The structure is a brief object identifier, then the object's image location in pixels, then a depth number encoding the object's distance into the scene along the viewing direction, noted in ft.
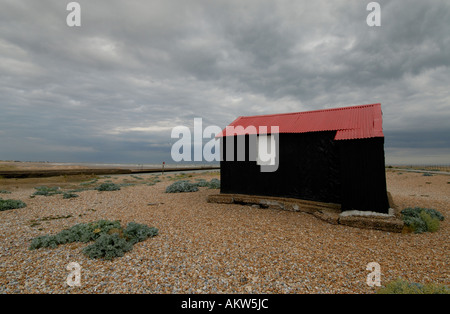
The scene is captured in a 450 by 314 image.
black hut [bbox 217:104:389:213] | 28.50
